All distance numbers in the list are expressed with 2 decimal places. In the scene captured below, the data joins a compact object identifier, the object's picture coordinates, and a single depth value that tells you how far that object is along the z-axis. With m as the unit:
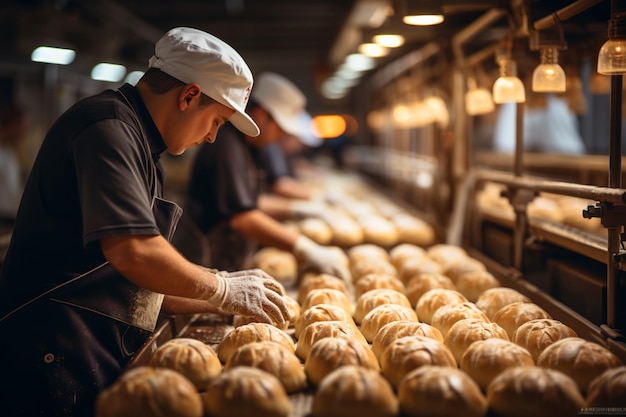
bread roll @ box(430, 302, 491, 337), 2.46
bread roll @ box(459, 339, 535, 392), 1.91
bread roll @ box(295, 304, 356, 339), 2.49
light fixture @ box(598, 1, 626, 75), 2.08
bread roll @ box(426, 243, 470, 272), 3.77
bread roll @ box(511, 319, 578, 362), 2.13
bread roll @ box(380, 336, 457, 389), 1.90
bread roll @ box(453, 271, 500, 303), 3.12
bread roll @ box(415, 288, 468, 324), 2.71
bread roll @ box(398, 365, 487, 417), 1.63
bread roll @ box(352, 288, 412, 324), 2.78
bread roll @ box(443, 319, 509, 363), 2.16
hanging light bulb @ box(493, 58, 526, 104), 3.03
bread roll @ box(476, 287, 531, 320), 2.74
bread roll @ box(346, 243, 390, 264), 4.10
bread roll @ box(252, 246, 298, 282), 3.99
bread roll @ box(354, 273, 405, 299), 3.14
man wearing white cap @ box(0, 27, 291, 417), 1.91
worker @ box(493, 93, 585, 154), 7.99
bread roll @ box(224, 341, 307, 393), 1.92
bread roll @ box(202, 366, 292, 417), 1.63
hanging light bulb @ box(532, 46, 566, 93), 2.69
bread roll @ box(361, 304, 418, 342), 2.49
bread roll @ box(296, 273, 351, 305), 3.15
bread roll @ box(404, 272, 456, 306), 3.05
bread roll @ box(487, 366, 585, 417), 1.62
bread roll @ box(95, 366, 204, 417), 1.62
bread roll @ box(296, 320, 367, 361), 2.22
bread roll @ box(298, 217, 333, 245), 5.07
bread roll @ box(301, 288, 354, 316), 2.83
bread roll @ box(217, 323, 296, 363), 2.20
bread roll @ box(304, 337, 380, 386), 1.94
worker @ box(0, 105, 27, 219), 6.54
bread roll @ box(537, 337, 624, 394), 1.86
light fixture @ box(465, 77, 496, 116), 3.87
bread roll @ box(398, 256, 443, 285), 3.46
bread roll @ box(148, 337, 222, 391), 1.96
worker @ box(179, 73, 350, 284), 3.91
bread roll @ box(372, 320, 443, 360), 2.20
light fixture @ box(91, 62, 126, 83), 6.39
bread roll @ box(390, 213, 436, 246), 4.80
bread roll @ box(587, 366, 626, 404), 1.66
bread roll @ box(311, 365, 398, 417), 1.62
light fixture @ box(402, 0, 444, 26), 3.14
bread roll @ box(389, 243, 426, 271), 3.93
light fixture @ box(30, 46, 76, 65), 5.14
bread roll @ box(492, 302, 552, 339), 2.43
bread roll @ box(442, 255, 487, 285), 3.39
